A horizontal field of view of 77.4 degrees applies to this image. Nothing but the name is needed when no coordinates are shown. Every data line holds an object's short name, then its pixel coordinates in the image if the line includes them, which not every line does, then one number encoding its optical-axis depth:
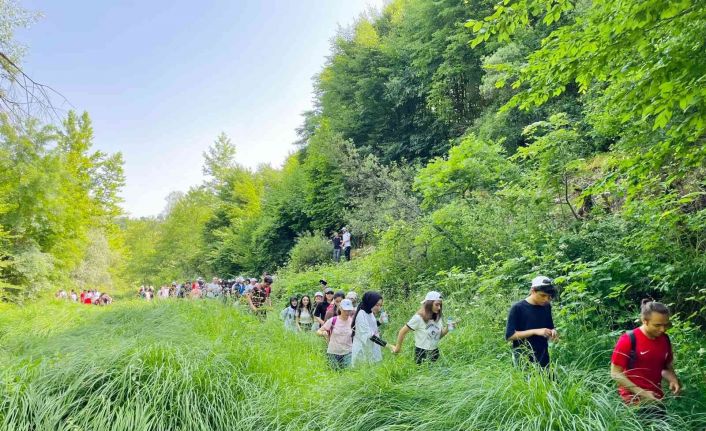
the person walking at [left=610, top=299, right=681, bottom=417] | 3.39
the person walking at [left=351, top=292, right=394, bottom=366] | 5.46
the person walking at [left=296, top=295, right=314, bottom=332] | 8.99
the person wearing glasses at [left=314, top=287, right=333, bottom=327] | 8.18
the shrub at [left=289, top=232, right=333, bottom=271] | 20.80
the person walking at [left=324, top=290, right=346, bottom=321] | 7.67
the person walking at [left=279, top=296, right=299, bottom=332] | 8.96
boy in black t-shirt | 4.14
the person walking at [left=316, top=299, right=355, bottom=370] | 6.10
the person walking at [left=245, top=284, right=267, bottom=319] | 11.19
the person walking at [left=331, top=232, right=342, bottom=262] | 19.78
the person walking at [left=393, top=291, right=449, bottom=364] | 5.16
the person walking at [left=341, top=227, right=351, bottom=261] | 18.64
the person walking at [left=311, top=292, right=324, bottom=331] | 8.38
